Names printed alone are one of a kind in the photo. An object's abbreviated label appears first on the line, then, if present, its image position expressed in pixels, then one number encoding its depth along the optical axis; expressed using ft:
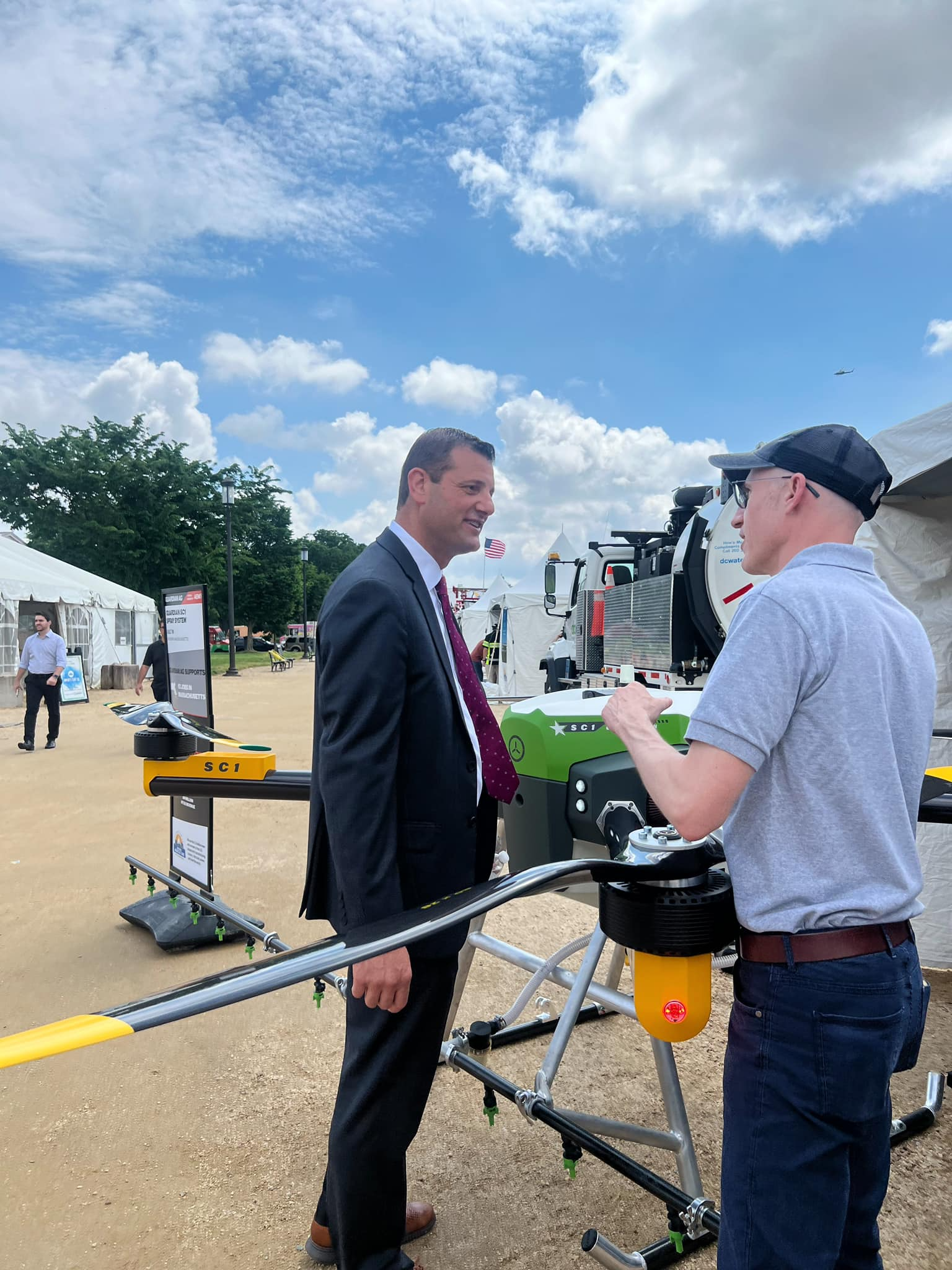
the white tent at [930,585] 13.56
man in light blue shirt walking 36.45
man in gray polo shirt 4.13
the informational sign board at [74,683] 56.44
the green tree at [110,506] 105.81
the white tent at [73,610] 55.42
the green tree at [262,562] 133.49
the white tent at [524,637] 60.44
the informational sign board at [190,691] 12.93
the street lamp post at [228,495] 73.10
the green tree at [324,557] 213.87
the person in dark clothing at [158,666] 34.50
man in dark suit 5.67
